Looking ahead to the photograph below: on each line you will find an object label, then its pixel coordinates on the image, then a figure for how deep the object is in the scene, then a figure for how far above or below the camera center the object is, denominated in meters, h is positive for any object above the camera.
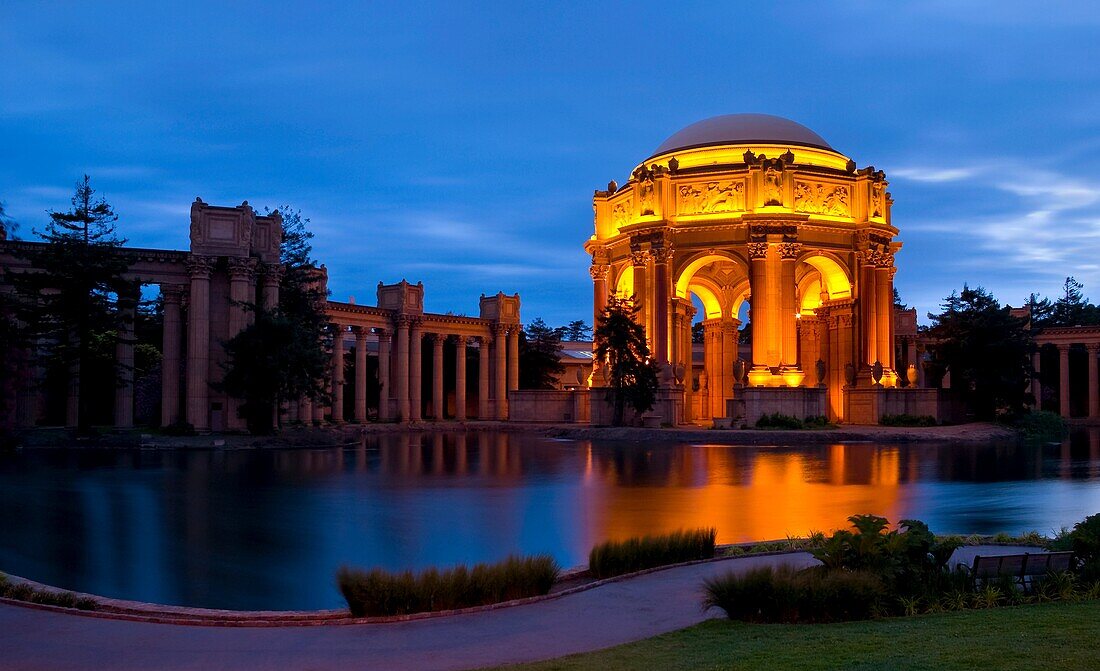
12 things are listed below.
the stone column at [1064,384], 70.25 -0.06
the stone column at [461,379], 65.25 +0.34
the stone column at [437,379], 64.62 +0.33
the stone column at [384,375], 62.62 +0.60
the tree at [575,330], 122.75 +7.01
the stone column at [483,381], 68.06 +0.20
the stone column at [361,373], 57.47 +0.68
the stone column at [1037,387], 73.60 -0.30
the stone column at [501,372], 68.25 +0.86
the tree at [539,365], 79.31 +1.60
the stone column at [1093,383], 69.12 +0.02
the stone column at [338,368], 55.78 +0.98
